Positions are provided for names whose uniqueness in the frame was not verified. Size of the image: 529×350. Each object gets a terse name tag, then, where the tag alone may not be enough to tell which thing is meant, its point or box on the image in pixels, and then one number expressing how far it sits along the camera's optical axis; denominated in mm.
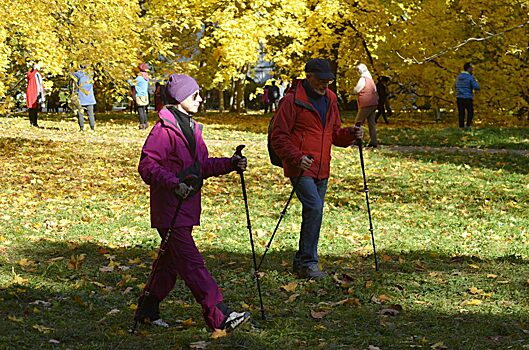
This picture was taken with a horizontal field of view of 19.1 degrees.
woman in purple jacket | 9895
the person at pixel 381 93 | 45358
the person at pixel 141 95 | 40841
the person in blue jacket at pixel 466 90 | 39068
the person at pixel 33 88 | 41809
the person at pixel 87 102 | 39095
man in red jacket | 12803
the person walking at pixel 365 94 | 30497
